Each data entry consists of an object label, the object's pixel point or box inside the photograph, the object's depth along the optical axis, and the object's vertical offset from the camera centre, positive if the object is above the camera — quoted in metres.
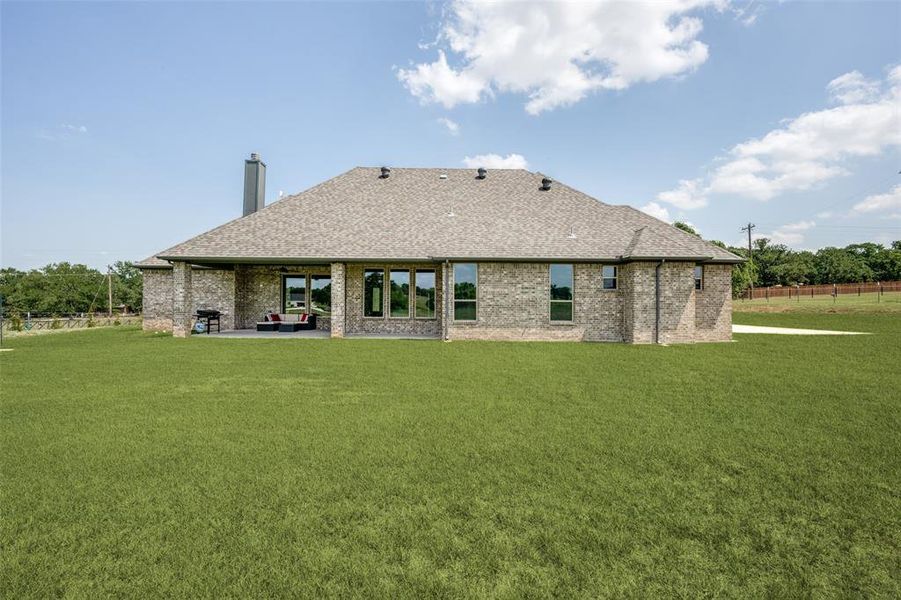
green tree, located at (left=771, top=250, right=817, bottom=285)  69.75 +4.43
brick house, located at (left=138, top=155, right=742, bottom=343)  15.64 +1.25
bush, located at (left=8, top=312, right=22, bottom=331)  23.20 -1.13
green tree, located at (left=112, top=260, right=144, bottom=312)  63.08 +1.66
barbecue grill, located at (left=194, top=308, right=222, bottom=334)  17.36 -0.58
